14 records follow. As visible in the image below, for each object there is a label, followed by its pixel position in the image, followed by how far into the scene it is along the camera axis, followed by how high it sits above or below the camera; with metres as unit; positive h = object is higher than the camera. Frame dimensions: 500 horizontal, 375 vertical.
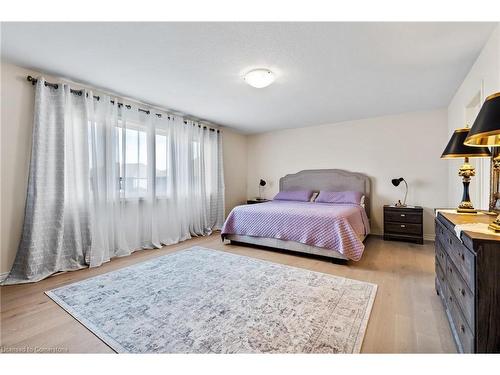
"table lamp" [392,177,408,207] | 3.93 +0.03
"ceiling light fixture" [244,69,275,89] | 2.44 +1.15
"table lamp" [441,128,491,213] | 1.76 +0.23
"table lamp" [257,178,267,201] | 5.46 +0.03
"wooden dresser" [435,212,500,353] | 1.04 -0.53
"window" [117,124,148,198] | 3.29 +0.38
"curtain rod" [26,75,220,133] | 2.50 +1.16
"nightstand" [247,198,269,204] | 5.26 -0.36
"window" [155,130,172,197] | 3.80 +0.38
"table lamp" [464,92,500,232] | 1.07 +0.28
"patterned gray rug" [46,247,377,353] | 1.45 -0.97
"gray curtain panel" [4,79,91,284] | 2.44 -0.07
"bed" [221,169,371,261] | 2.81 -0.56
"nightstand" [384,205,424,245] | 3.69 -0.65
